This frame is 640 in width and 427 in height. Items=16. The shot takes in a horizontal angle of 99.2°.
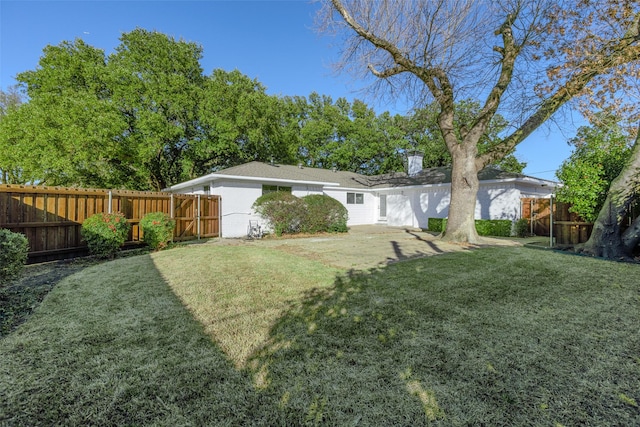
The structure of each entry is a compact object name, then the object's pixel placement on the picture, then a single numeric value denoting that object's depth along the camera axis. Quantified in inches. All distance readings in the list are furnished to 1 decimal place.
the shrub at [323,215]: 510.0
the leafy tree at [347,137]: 1137.4
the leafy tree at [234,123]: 758.5
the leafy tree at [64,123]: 616.7
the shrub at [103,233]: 279.4
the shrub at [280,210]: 474.3
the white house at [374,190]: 507.2
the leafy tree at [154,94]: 690.2
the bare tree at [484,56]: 277.0
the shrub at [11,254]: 160.1
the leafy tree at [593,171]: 300.7
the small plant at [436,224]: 559.1
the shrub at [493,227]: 494.3
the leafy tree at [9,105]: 791.1
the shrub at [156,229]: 332.2
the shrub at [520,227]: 490.0
